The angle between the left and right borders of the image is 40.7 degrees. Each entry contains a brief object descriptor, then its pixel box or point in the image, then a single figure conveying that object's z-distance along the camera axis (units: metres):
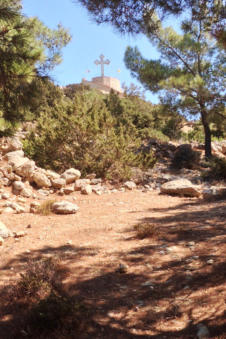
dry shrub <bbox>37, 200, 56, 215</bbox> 5.40
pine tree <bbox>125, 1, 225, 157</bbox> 11.14
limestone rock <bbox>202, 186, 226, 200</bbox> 6.91
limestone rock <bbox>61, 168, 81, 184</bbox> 7.66
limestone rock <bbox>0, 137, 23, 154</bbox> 8.99
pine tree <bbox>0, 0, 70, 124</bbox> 3.71
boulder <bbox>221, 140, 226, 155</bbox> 15.25
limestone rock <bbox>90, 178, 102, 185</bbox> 8.04
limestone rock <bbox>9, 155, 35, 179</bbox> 7.28
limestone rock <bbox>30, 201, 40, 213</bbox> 5.58
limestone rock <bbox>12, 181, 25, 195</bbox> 6.65
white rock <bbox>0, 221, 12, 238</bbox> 4.28
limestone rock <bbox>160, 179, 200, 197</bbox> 7.20
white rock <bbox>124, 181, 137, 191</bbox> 8.09
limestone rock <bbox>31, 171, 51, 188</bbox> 7.22
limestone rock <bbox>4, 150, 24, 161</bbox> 7.78
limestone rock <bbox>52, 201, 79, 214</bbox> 5.52
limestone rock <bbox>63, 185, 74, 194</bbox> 7.15
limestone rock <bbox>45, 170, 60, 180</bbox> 7.62
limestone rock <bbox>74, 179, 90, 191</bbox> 7.38
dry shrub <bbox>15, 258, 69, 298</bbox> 2.64
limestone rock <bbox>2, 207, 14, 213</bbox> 5.43
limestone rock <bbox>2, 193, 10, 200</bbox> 6.16
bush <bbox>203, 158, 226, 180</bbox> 9.26
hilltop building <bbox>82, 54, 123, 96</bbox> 39.34
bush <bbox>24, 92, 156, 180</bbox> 8.63
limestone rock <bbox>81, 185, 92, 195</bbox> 7.15
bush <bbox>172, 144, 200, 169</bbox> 12.01
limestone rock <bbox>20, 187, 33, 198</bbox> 6.55
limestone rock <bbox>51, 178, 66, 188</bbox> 7.31
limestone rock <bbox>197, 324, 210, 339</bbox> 1.98
